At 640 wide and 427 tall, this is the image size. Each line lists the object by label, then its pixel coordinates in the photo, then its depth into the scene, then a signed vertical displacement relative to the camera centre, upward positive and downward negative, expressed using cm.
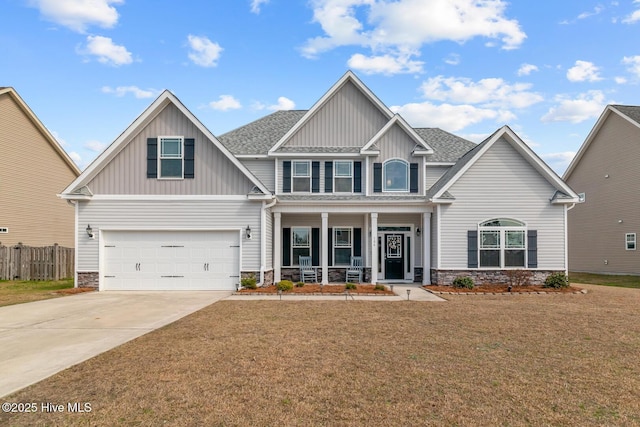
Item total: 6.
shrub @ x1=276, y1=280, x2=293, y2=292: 1513 -197
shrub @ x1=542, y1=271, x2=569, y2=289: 1619 -194
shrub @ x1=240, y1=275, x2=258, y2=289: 1546 -190
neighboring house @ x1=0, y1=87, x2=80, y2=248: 2236 +296
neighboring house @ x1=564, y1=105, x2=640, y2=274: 2288 +197
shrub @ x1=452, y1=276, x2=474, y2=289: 1619 -199
